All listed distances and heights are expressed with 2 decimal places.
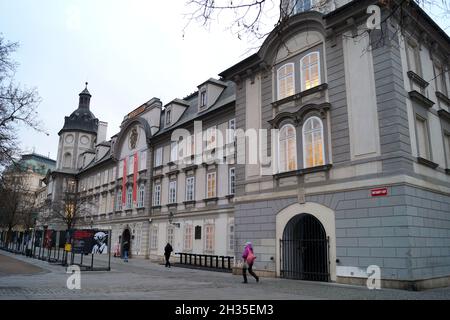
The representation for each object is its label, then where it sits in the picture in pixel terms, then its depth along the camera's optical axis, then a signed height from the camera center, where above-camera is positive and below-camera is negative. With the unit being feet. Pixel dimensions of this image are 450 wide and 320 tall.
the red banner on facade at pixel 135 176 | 118.79 +20.38
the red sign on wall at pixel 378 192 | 45.79 +6.13
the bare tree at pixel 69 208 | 136.26 +13.47
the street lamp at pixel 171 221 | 95.88 +5.39
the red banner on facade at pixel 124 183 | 124.67 +18.94
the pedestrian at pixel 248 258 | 50.68 -1.85
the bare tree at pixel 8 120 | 63.41 +20.43
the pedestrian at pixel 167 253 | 82.17 -1.99
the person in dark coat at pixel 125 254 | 96.28 -2.62
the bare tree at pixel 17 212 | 144.90 +13.01
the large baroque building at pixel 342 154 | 45.80 +12.33
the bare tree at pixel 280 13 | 20.16 +12.31
